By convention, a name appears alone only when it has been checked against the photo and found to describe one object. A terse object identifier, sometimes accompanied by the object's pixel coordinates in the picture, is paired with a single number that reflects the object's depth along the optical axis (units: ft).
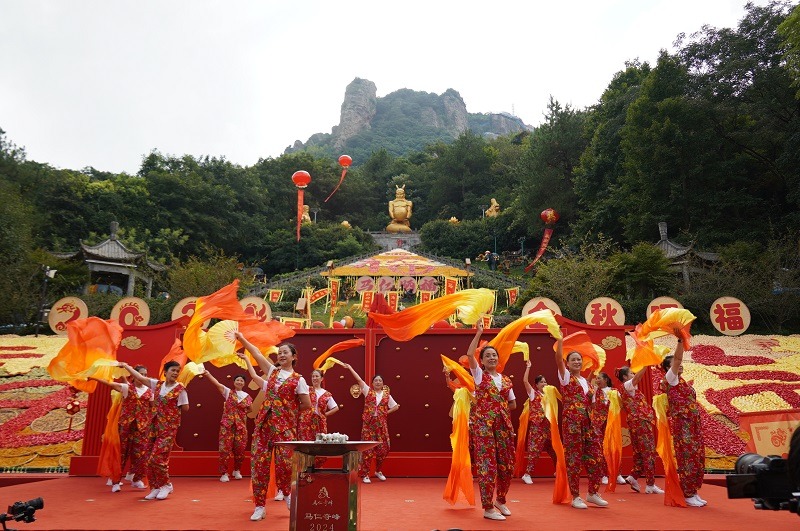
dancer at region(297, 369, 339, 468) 19.91
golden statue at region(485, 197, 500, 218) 127.86
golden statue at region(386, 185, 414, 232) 136.15
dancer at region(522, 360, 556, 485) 22.42
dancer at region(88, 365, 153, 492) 20.24
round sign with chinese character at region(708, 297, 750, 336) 40.22
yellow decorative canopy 78.38
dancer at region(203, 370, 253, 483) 22.11
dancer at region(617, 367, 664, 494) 20.62
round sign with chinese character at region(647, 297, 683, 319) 35.49
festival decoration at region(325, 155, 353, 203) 100.06
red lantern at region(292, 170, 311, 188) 85.92
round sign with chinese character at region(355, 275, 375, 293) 67.72
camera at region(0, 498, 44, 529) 8.02
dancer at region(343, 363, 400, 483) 22.53
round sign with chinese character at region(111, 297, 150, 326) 33.10
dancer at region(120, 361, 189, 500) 17.52
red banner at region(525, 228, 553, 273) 96.93
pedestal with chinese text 10.97
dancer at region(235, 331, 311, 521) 15.43
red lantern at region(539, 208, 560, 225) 97.60
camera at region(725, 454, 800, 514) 5.45
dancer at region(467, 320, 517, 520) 15.08
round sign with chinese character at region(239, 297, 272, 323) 37.68
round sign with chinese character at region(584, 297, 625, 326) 34.19
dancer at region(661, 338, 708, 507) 16.71
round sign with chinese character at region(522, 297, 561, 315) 38.01
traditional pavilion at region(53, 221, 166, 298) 71.77
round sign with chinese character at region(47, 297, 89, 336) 40.93
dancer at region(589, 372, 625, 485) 20.94
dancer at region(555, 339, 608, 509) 17.28
